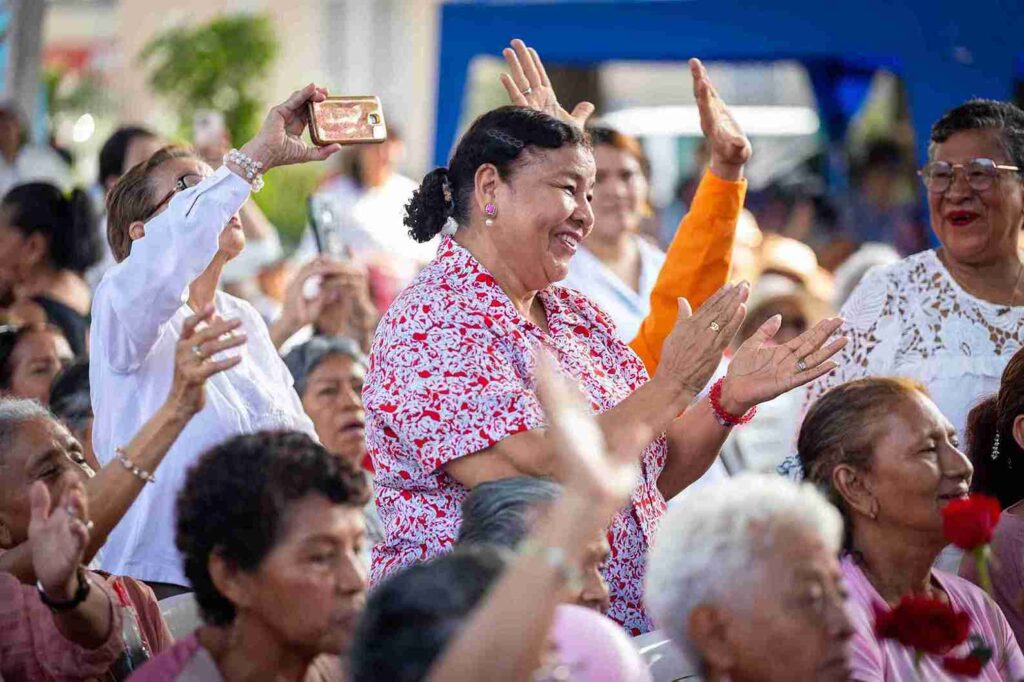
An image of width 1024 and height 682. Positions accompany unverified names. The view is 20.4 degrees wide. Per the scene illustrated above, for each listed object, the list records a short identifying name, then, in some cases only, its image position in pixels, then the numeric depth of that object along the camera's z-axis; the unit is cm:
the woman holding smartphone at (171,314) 672
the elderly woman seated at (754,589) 487
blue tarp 1410
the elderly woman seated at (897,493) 637
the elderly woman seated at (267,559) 501
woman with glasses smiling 799
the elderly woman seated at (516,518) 542
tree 2942
